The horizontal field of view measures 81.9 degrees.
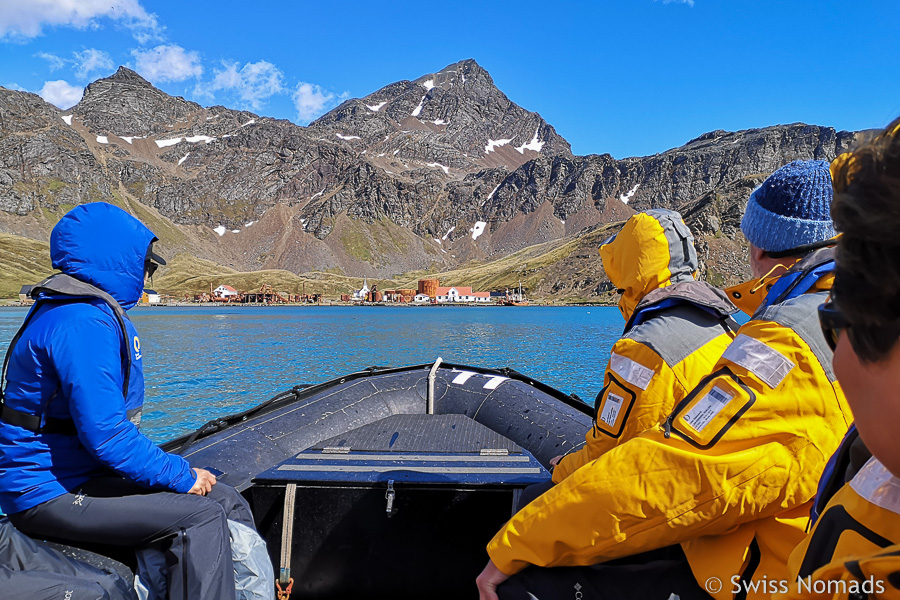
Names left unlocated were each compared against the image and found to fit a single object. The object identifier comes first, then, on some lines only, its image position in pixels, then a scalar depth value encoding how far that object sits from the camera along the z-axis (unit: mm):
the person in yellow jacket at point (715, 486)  1395
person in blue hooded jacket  2363
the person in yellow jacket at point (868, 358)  741
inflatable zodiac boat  3180
